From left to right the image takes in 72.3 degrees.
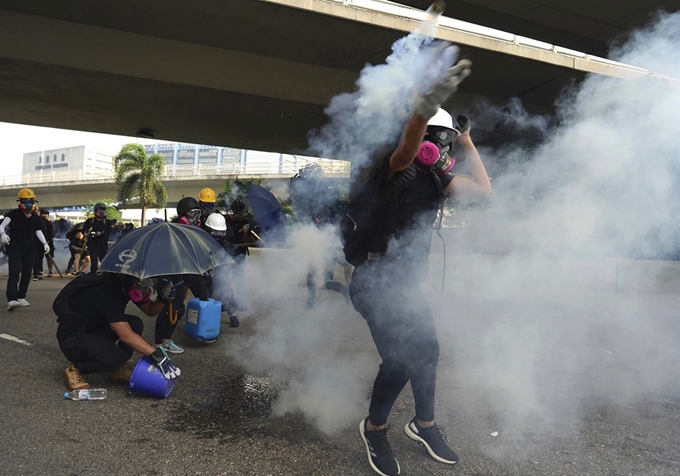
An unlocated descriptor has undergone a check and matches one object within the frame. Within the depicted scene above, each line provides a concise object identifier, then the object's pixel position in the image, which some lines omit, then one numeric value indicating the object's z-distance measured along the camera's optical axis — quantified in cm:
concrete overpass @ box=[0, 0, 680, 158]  789
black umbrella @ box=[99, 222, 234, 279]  323
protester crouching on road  327
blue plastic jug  463
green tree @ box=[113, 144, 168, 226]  2839
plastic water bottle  323
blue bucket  325
